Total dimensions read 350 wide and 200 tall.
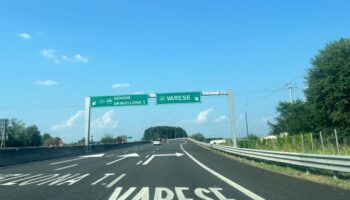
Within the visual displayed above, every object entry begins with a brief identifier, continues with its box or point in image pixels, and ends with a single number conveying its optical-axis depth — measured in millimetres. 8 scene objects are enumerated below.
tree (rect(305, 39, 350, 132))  38500
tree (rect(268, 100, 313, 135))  50322
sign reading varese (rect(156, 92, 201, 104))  52375
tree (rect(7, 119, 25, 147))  100375
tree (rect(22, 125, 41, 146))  118262
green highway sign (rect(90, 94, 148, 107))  54188
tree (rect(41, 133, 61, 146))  139375
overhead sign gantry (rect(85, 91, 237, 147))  52406
